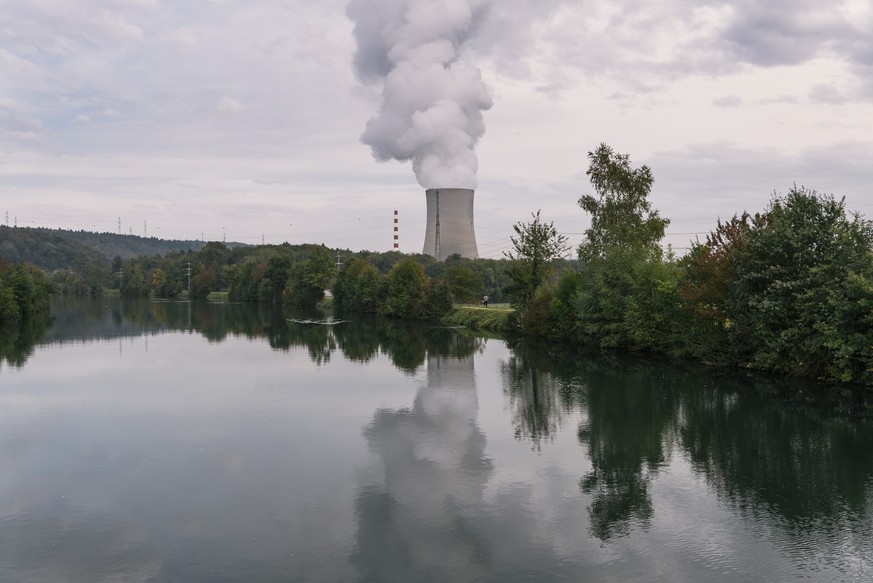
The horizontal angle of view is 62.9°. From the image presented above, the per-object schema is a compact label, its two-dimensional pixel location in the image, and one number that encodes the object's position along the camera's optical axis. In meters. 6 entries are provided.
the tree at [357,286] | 78.69
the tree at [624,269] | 36.78
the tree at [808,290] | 24.84
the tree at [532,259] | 50.19
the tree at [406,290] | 68.38
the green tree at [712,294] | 30.95
